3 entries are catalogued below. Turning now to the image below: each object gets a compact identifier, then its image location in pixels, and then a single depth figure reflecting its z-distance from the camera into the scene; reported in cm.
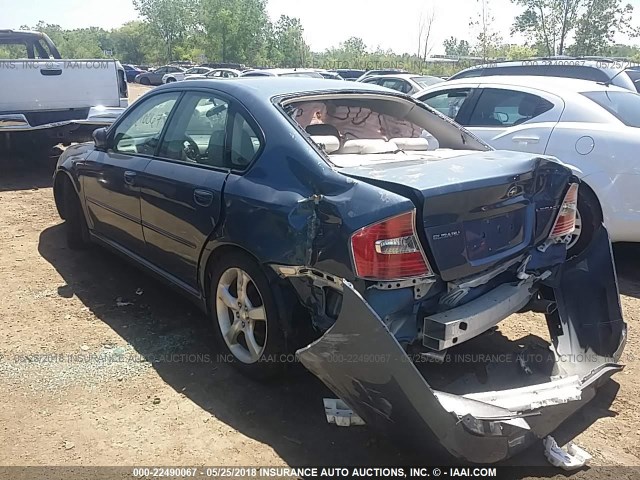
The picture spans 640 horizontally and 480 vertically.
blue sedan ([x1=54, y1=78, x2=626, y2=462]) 240
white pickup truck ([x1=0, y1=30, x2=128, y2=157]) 792
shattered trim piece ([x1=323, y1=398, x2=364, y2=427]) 261
